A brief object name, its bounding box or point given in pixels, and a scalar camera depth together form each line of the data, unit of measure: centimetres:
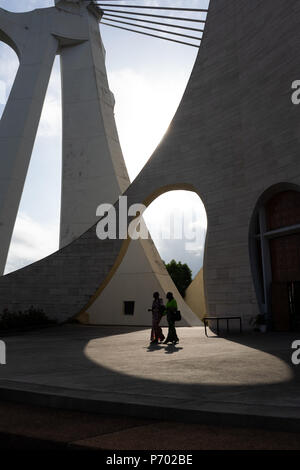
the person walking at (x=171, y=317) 1052
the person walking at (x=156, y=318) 1084
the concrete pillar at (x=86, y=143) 2533
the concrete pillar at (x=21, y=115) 2394
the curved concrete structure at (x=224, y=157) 1325
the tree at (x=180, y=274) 5278
